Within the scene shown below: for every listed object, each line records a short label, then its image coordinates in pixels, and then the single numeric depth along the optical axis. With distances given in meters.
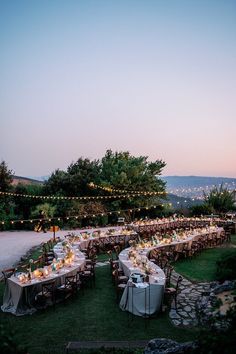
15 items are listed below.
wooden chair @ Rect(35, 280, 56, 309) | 9.79
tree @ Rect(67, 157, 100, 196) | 30.11
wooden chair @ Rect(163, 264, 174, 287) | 10.73
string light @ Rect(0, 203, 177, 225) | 25.09
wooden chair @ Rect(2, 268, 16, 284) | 10.83
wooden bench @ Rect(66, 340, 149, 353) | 7.15
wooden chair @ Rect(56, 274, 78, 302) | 10.30
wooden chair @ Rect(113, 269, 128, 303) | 10.31
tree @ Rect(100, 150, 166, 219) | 28.97
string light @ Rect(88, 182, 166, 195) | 27.68
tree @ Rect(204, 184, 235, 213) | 28.70
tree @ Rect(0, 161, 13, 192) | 27.74
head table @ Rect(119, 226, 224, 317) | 9.17
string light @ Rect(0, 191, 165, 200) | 27.42
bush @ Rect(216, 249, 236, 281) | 10.89
